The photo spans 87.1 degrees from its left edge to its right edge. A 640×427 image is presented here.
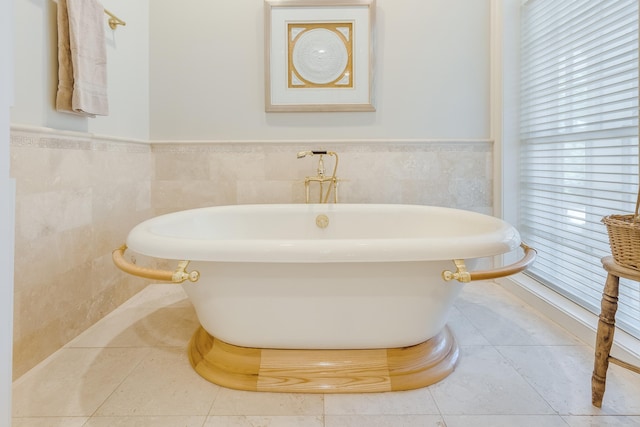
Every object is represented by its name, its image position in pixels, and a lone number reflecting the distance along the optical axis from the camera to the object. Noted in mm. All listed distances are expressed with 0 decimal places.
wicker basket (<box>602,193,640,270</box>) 936
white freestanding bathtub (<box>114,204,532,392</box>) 995
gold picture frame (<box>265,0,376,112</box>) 2135
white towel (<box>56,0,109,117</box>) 1407
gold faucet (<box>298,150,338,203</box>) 2021
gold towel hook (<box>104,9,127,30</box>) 1777
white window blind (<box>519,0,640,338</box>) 1383
